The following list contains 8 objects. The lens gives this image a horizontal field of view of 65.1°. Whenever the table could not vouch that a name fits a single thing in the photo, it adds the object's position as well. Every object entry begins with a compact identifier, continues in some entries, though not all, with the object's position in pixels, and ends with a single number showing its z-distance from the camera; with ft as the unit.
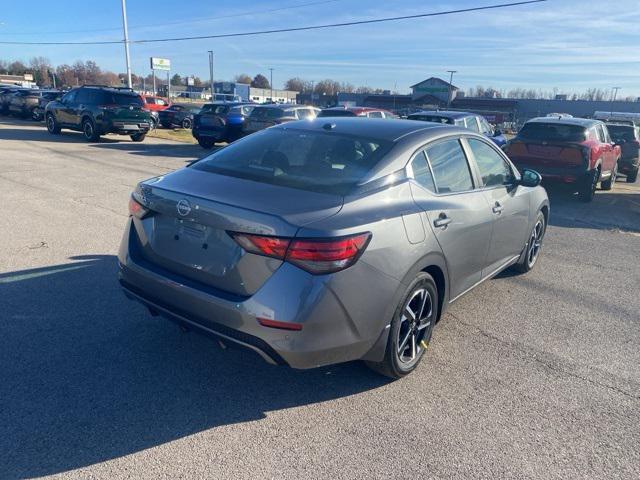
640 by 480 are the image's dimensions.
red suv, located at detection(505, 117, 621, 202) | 33.78
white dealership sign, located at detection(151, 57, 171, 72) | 167.22
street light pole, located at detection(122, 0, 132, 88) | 108.58
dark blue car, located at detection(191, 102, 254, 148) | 54.29
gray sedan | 8.77
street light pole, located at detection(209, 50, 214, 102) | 234.17
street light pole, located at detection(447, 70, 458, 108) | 217.91
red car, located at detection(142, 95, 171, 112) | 93.73
